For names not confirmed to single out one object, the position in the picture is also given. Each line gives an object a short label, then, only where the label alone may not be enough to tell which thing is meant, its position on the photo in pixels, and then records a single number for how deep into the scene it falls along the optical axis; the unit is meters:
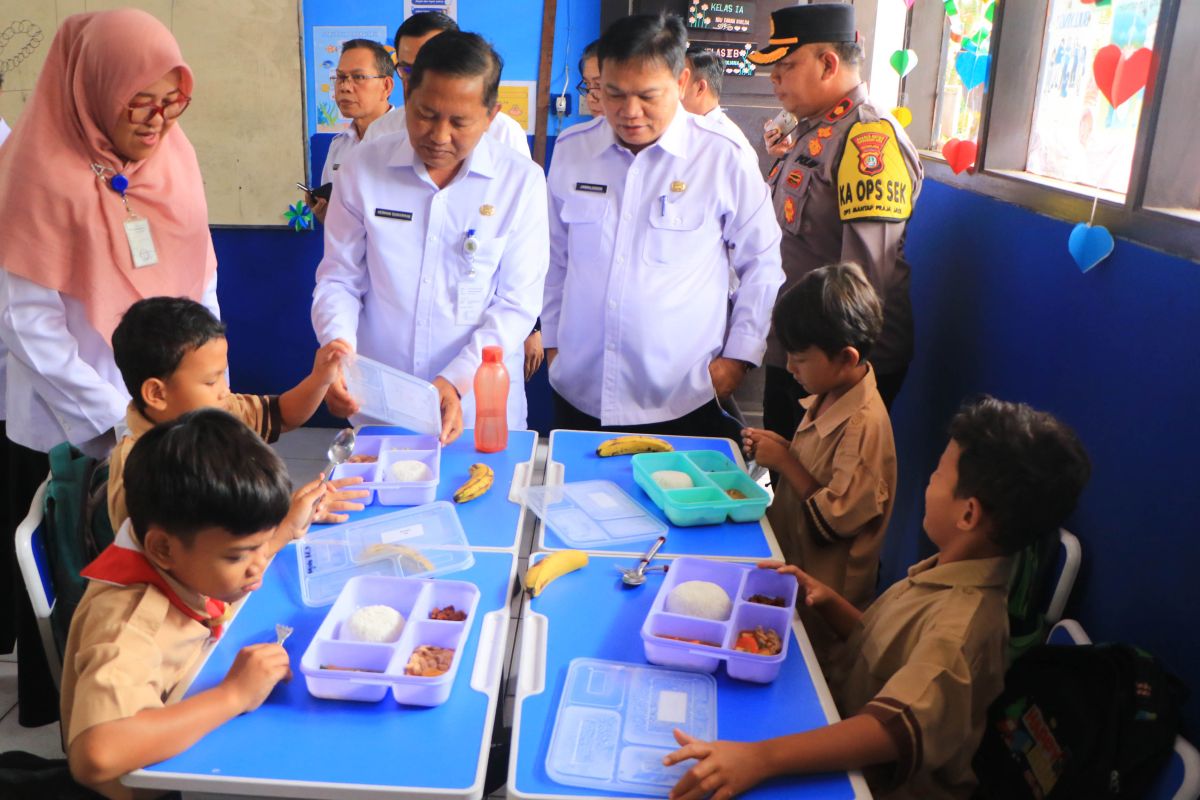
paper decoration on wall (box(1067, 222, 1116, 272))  1.86
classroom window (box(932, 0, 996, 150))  2.87
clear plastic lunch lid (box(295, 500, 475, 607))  1.53
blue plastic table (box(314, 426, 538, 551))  1.71
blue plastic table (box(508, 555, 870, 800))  1.11
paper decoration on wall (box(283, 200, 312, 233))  4.33
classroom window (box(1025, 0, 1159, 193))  1.92
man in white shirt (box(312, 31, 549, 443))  2.30
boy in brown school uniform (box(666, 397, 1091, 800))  1.24
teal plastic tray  1.78
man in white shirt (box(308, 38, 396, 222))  3.67
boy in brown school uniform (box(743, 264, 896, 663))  1.81
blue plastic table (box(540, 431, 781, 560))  1.69
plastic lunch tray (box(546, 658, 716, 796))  1.11
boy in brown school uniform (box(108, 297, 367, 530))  1.71
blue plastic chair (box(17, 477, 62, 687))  1.68
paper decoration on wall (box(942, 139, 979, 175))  2.71
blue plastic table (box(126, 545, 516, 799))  1.07
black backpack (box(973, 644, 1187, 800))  1.25
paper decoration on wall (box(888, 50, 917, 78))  3.22
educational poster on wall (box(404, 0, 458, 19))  4.14
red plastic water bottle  2.12
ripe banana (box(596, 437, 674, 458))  2.12
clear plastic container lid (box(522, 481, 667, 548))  1.73
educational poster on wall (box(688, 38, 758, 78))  4.09
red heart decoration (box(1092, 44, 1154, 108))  1.81
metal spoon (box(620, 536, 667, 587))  1.55
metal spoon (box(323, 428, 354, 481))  1.99
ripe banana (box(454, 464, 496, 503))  1.85
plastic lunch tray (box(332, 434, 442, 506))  1.81
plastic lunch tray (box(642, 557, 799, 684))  1.29
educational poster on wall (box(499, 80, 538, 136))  4.27
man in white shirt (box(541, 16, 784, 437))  2.48
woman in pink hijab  1.99
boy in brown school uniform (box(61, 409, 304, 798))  1.17
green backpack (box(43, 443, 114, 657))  1.80
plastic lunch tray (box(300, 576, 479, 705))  1.19
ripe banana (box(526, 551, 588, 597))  1.53
